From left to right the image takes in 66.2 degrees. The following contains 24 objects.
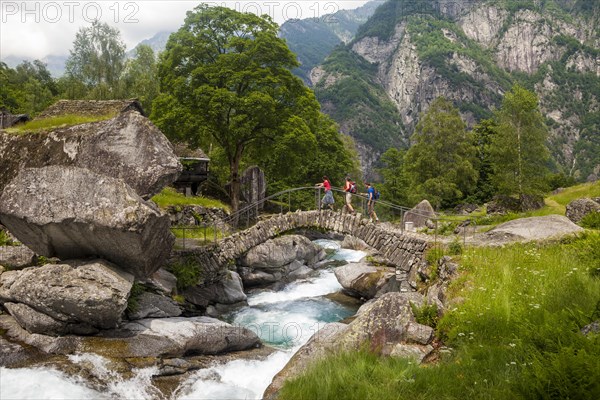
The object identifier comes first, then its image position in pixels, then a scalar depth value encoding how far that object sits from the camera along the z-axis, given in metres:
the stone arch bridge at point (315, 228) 18.80
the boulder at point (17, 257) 15.63
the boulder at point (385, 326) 10.75
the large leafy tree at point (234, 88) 28.50
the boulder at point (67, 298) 13.27
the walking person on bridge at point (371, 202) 22.13
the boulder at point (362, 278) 23.22
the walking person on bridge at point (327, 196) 22.10
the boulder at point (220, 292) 20.43
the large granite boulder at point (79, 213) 13.18
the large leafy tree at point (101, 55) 51.34
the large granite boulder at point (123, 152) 14.85
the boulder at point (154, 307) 15.33
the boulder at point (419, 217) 33.53
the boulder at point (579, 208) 22.62
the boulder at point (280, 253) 27.03
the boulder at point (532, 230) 15.94
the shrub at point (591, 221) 18.45
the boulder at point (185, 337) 13.48
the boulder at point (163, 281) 17.22
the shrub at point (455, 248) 16.05
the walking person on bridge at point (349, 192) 21.61
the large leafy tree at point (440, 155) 50.66
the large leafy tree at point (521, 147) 43.91
